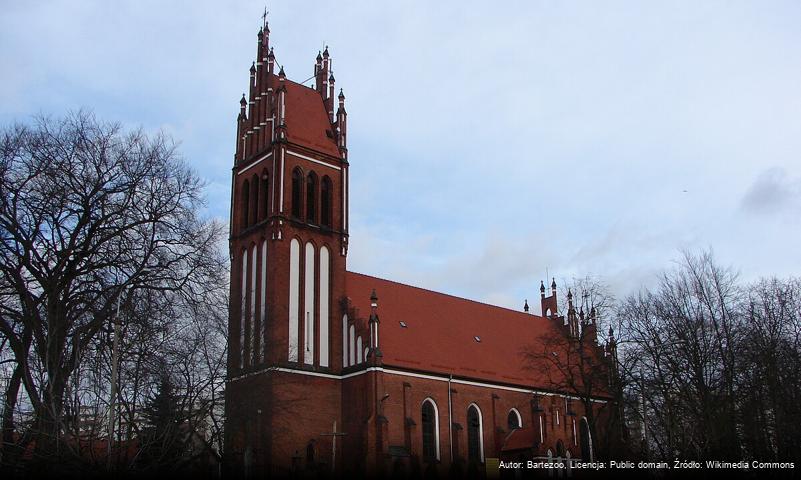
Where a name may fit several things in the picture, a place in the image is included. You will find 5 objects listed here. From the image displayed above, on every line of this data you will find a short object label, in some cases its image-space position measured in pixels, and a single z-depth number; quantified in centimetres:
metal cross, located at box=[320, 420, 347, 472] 4403
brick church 4256
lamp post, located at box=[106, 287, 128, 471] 2231
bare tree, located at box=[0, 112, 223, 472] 2636
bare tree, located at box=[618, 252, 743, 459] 3812
